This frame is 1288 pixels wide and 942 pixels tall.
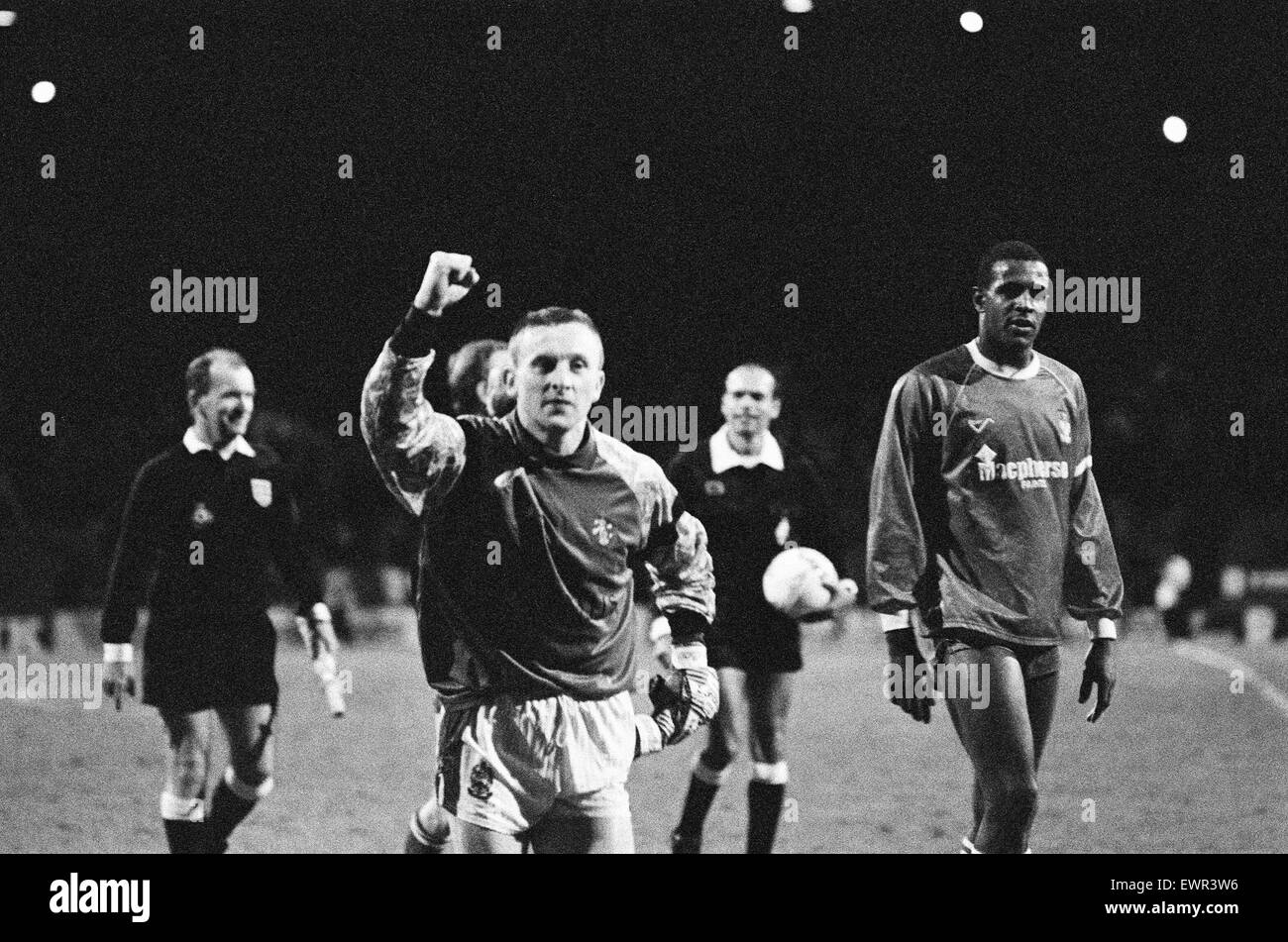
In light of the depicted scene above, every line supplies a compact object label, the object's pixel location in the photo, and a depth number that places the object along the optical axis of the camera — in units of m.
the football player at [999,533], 4.21
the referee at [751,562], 5.14
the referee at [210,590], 4.86
